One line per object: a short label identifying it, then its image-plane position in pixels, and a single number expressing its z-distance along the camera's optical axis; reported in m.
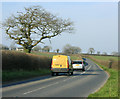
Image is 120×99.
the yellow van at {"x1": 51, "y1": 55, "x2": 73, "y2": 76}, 30.08
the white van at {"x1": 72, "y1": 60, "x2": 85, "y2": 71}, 45.78
